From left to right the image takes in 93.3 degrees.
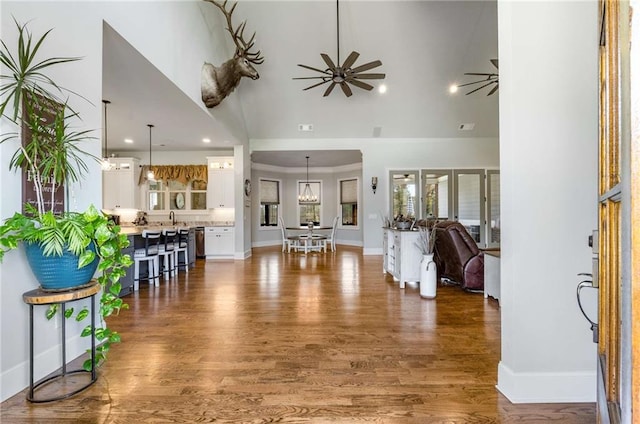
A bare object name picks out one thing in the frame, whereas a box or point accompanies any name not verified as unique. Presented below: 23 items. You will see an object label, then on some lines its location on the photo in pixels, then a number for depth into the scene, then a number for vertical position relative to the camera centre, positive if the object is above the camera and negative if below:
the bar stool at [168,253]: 5.24 -0.70
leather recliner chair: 4.13 -0.62
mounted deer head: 4.97 +2.36
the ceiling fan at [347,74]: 4.80 +2.29
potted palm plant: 1.73 -0.04
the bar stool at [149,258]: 4.62 -0.70
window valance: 8.00 +1.07
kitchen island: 4.27 -0.52
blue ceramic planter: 1.80 -0.33
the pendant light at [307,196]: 10.62 +0.56
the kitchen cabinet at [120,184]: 7.70 +0.75
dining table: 8.17 -0.90
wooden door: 0.48 -0.01
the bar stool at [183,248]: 5.77 -0.68
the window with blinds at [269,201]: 10.27 +0.37
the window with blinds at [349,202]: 10.28 +0.34
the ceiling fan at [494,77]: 4.68 +2.31
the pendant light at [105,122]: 4.70 +1.66
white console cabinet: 4.47 -0.69
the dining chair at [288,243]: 8.44 -0.90
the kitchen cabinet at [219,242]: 7.44 -0.73
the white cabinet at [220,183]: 7.80 +0.76
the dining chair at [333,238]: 8.72 -0.77
